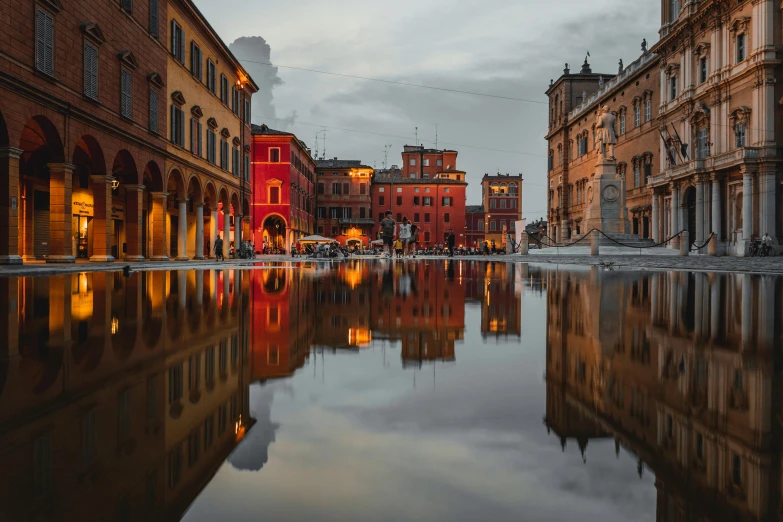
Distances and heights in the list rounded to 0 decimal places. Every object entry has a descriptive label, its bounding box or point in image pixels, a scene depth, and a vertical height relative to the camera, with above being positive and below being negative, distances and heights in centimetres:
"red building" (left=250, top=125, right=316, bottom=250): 6038 +747
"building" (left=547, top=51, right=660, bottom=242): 5078 +1177
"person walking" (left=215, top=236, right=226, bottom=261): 3352 +52
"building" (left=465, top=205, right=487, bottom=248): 11444 +598
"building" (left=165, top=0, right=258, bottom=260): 2973 +683
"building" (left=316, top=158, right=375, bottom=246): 8719 +768
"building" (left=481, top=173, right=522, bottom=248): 11375 +1022
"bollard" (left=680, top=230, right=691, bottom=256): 3013 +67
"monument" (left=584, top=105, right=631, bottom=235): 3488 +328
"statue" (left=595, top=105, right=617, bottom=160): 3597 +717
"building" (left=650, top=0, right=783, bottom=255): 3416 +843
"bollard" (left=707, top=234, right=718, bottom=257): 3722 +62
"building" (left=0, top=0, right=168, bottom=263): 1683 +449
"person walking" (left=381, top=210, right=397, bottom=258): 3032 +145
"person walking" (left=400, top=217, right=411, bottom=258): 3403 +147
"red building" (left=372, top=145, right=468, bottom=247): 9281 +849
